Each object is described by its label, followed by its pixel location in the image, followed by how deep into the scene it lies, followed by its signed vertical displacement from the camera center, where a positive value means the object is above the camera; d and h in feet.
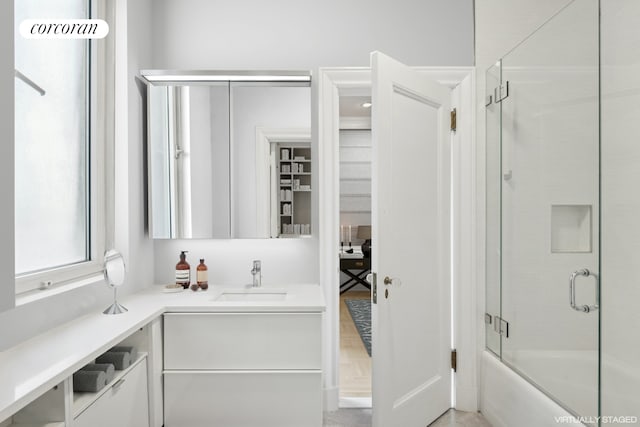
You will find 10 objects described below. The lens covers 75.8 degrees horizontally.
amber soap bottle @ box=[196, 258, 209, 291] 7.78 -1.25
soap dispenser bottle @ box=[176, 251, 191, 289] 7.79 -1.20
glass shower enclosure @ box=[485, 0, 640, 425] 5.64 +0.03
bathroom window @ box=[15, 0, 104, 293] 5.21 +0.76
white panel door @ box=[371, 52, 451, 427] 6.17 -0.61
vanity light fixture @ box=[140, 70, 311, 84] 7.76 +2.54
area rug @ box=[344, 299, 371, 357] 12.63 -3.98
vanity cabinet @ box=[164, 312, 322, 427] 6.46 -2.48
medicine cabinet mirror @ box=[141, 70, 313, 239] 7.84 +1.08
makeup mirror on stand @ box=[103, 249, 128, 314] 6.04 -0.94
